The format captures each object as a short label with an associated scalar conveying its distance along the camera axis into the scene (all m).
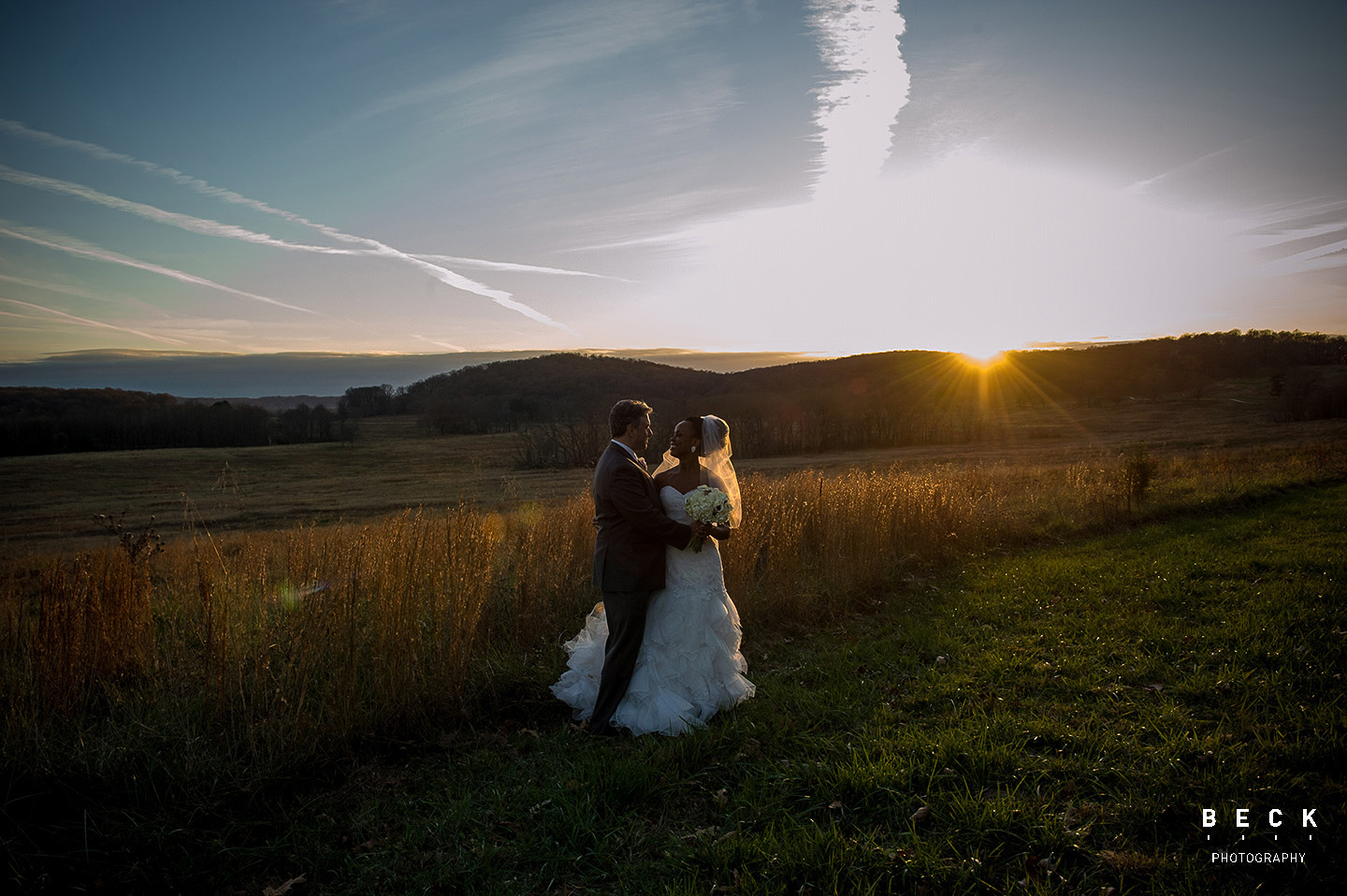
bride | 5.12
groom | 5.09
